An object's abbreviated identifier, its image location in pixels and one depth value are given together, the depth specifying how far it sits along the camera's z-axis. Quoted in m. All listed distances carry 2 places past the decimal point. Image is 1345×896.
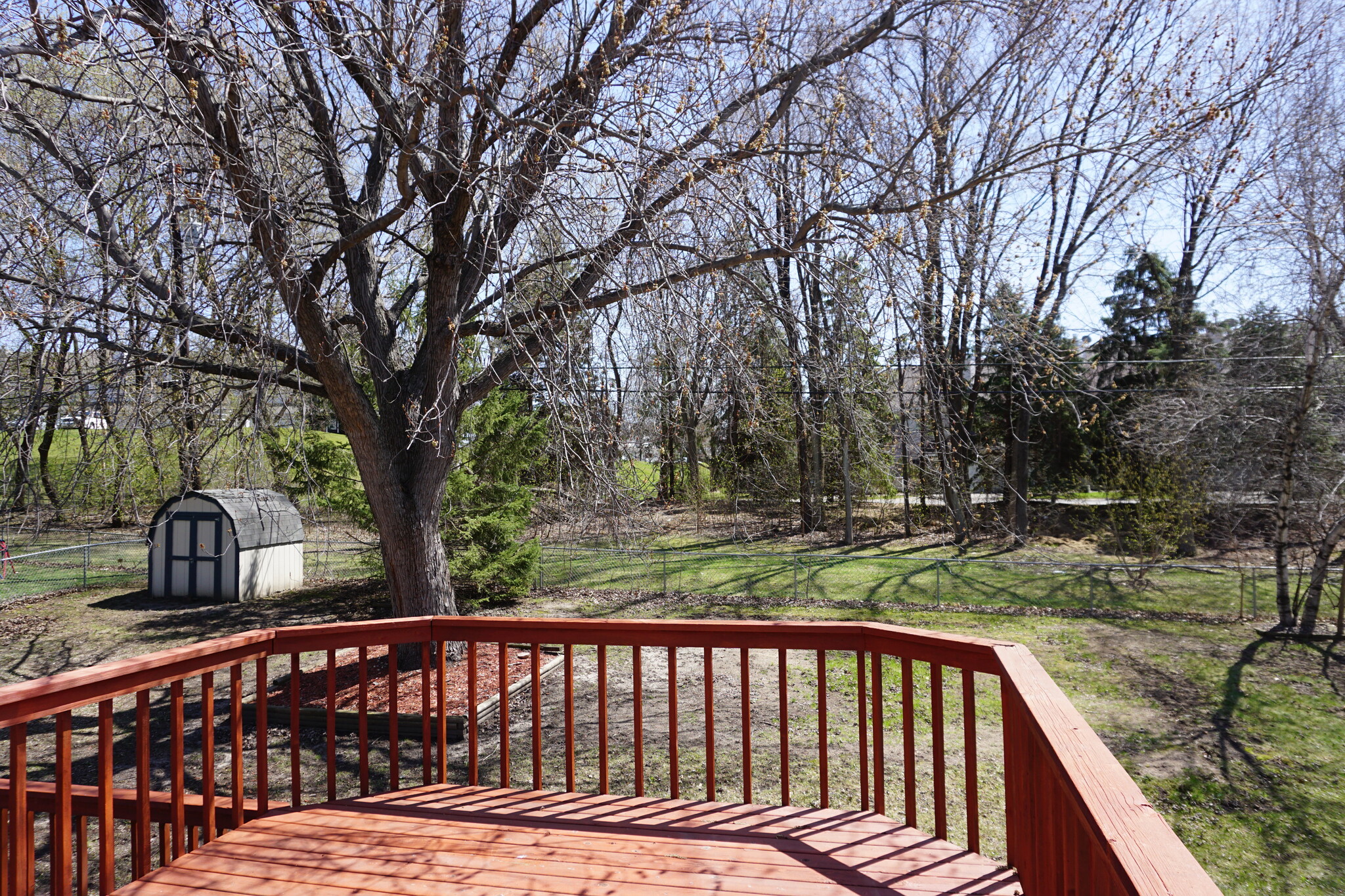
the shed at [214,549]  12.27
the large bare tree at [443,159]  4.00
